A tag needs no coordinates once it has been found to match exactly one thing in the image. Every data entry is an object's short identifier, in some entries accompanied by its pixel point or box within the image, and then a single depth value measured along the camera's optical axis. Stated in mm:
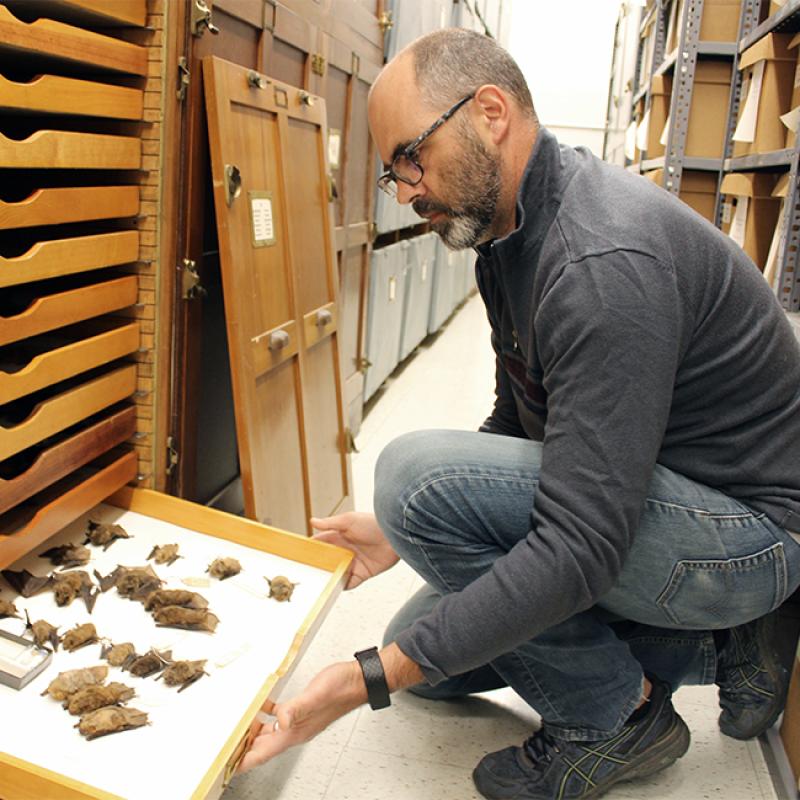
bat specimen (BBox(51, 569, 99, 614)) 1226
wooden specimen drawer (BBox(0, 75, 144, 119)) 1051
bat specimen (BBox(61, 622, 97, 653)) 1127
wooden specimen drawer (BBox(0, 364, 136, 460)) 1162
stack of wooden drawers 1119
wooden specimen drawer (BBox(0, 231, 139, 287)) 1096
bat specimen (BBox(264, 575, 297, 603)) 1305
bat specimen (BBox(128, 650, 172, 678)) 1098
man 967
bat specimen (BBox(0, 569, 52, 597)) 1238
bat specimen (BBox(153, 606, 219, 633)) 1205
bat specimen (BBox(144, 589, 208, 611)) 1234
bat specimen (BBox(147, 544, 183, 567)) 1364
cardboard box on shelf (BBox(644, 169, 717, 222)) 3488
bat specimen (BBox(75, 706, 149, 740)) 959
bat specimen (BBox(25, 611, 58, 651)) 1126
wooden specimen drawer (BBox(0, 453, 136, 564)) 1201
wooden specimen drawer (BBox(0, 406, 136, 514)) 1176
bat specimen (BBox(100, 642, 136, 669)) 1113
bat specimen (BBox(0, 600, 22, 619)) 1169
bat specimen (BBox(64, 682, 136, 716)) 996
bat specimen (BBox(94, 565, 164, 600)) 1267
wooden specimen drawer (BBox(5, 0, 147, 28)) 1172
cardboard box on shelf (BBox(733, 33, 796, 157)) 2262
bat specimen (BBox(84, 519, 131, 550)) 1386
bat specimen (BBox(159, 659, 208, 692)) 1085
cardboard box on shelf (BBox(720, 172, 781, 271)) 2439
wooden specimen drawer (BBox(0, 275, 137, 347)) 1132
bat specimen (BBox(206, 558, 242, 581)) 1345
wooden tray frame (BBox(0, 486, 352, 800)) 850
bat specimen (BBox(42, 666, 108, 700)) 1028
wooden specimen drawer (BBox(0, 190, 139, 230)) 1082
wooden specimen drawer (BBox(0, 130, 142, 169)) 1064
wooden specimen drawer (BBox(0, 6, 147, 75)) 1026
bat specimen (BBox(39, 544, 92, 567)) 1333
